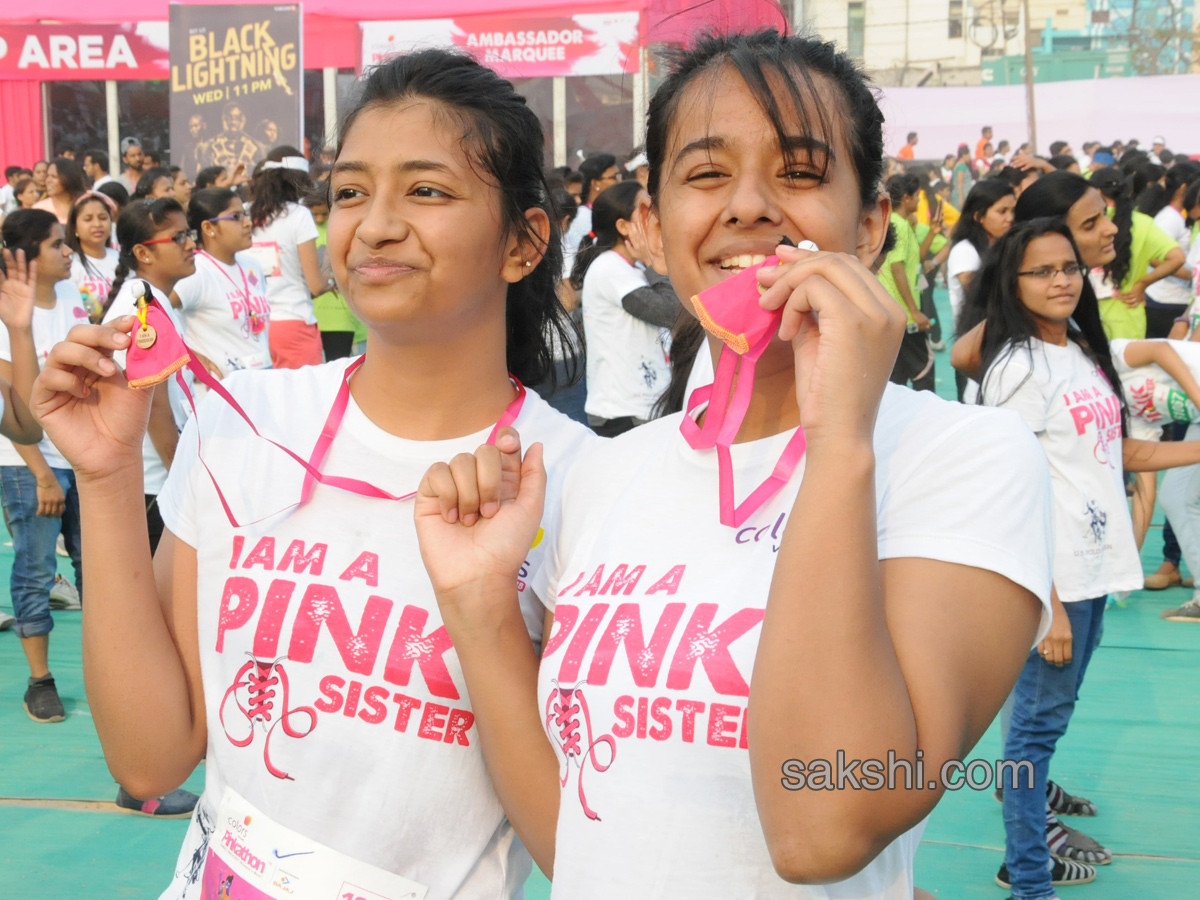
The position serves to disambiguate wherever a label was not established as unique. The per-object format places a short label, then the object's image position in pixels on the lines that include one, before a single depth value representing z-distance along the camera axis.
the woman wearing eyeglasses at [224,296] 5.35
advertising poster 9.43
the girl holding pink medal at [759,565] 1.00
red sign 16.38
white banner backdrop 19.86
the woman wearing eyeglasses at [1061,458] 3.02
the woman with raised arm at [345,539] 1.43
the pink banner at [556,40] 13.77
